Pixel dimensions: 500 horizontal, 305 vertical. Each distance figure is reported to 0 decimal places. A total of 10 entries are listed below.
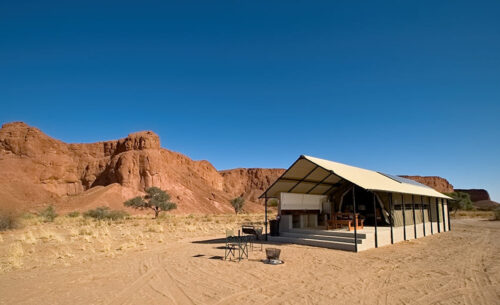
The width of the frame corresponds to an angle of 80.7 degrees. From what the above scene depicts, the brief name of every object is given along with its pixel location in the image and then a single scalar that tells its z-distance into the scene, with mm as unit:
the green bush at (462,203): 53644
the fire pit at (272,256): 9586
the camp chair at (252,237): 13266
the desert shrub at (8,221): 20938
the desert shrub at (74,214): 37844
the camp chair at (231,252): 10750
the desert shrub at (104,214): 33456
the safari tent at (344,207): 13227
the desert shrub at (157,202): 42344
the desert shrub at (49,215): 31639
